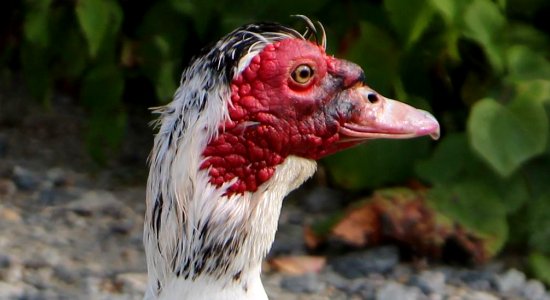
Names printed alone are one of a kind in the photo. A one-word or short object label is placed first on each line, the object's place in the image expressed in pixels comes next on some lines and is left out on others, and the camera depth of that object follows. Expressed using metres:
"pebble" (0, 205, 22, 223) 10.67
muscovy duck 5.60
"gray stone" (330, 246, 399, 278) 9.87
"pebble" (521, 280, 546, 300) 9.40
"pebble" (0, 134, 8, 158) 12.27
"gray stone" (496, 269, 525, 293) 9.62
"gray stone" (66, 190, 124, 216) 10.91
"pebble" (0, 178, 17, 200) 11.26
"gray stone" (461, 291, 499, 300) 9.51
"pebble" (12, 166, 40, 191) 11.41
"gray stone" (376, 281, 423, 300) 9.41
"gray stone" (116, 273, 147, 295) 9.36
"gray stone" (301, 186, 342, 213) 10.96
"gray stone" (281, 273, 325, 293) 9.52
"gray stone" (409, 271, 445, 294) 9.61
